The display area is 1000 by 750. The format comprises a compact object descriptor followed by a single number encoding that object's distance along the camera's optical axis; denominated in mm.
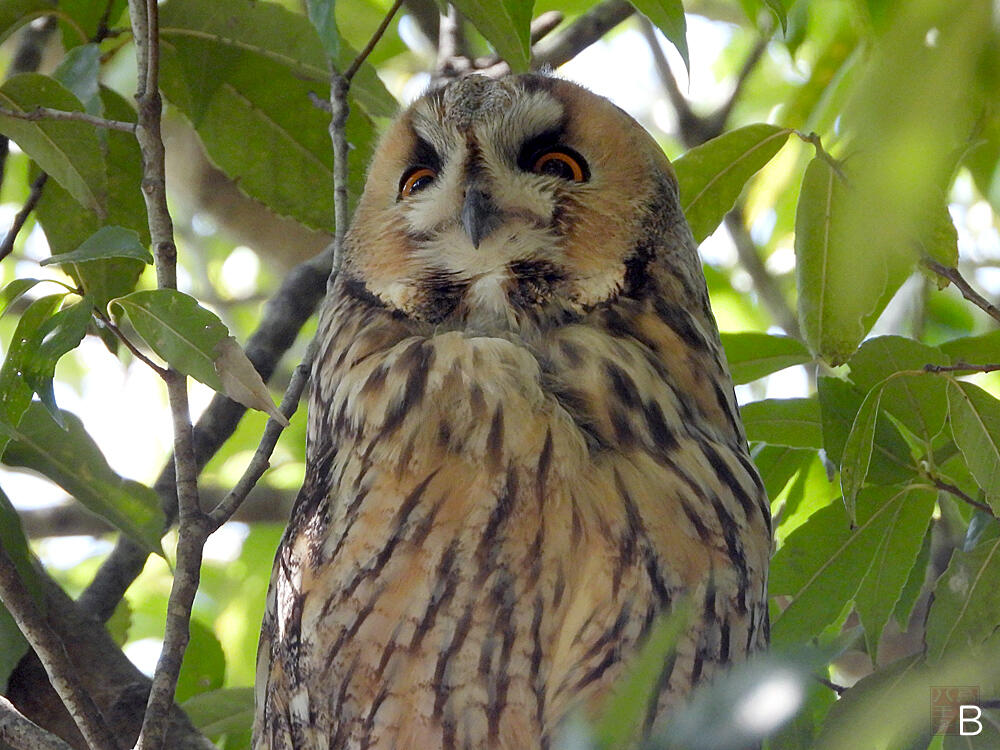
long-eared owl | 4249
